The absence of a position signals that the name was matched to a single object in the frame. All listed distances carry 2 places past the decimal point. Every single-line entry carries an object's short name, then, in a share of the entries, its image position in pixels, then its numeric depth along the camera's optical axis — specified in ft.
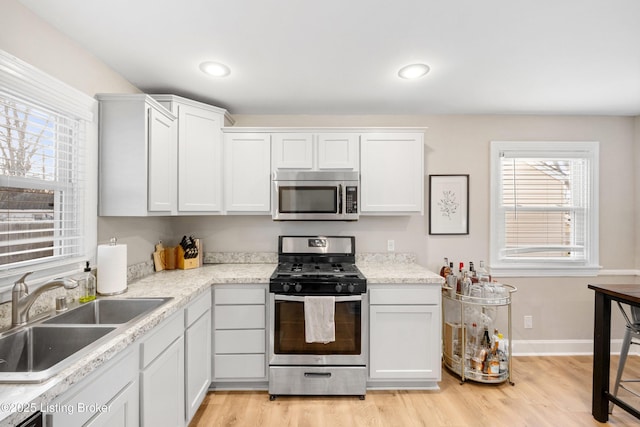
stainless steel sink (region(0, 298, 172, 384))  4.03
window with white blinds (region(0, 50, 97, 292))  4.53
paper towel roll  5.97
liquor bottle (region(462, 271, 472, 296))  8.28
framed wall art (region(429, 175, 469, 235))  9.87
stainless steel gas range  7.49
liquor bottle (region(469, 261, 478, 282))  8.46
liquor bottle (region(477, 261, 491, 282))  8.55
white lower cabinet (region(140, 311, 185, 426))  4.58
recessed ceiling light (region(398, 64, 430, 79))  6.70
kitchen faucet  4.27
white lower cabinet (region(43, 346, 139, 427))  3.08
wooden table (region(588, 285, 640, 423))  6.59
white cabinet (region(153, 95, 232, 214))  7.89
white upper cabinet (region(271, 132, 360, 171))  8.95
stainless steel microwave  8.74
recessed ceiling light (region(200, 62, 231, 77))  6.63
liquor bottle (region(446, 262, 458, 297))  8.59
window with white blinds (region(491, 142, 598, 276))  9.91
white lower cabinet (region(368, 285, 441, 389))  7.68
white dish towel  7.34
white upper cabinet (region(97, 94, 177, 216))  6.30
